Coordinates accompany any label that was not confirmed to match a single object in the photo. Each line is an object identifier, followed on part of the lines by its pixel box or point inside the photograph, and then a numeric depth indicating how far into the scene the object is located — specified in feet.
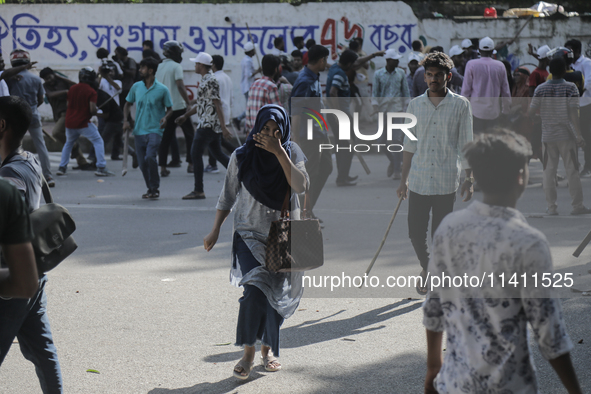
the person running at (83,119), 73.10
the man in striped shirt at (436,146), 31.99
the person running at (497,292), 13.58
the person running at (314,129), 47.37
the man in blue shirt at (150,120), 59.77
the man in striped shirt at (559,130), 51.16
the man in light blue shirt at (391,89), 71.72
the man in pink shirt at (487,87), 59.82
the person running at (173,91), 72.54
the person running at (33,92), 64.90
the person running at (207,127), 59.27
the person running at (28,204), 19.53
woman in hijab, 24.36
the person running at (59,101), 77.41
